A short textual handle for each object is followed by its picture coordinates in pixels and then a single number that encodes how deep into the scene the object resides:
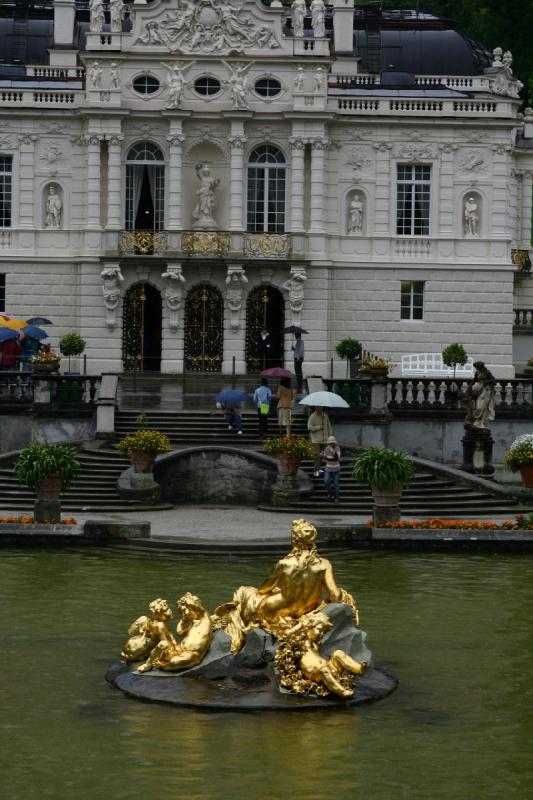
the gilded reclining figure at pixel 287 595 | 23.09
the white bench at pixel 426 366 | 60.69
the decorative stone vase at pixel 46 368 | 47.16
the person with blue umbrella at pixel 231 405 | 45.50
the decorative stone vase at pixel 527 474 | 42.12
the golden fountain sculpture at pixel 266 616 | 22.69
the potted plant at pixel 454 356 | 59.50
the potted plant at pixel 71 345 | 58.78
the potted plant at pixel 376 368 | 48.34
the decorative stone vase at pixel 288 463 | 41.41
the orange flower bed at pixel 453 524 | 36.50
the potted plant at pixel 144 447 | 40.84
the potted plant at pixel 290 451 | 41.25
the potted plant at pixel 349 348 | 61.28
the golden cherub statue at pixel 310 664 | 22.23
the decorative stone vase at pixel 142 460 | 41.00
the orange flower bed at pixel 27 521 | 36.16
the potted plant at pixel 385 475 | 37.09
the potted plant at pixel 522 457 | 41.66
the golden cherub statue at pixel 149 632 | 23.14
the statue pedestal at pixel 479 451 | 45.59
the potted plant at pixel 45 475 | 37.06
